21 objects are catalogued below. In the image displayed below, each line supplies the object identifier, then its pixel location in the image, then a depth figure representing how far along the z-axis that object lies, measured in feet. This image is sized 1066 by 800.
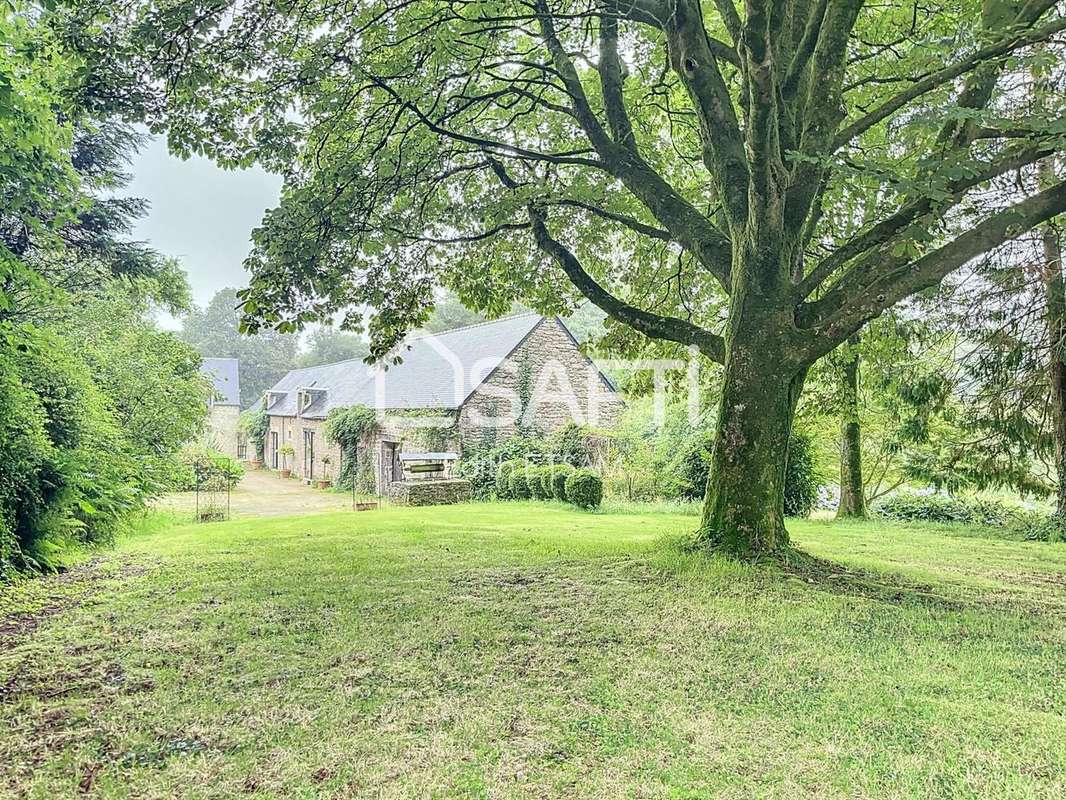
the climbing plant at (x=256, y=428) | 123.86
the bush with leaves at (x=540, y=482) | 58.65
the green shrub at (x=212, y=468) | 66.90
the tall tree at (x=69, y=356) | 16.97
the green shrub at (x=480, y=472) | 65.31
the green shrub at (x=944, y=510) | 42.14
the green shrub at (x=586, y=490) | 51.72
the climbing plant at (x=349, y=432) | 80.28
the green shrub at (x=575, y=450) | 67.15
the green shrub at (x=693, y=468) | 50.47
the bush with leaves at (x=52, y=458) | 19.69
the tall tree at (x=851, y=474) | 46.06
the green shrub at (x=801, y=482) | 46.39
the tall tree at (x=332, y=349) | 209.56
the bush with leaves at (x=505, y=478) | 63.46
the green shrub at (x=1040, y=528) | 33.96
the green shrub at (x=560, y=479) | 56.70
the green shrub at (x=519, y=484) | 61.52
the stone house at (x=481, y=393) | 70.59
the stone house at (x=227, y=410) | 135.03
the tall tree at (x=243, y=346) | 207.41
